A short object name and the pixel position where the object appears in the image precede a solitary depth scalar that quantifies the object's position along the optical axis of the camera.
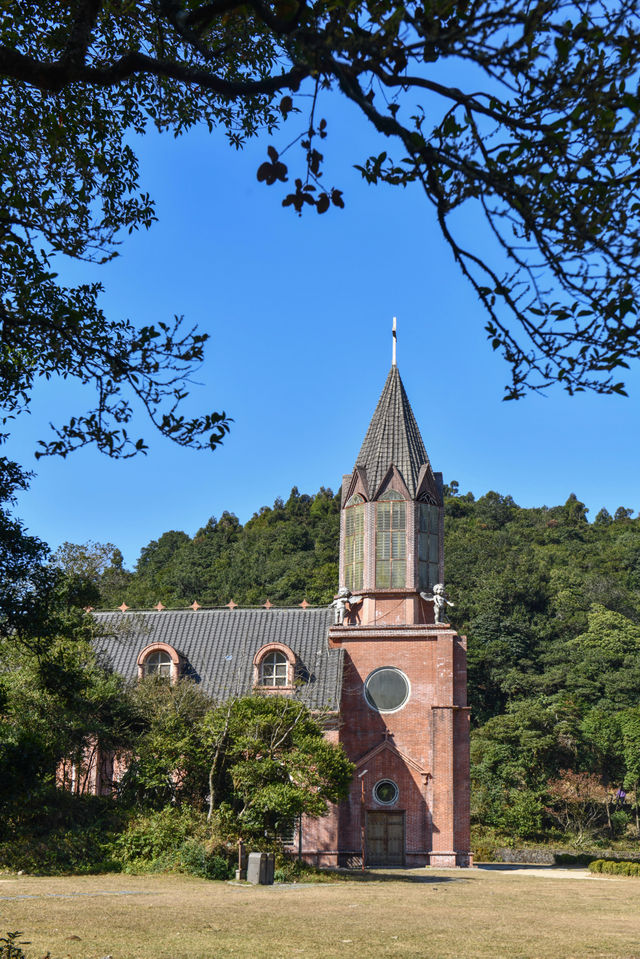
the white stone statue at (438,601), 33.19
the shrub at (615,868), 31.45
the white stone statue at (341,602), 34.19
